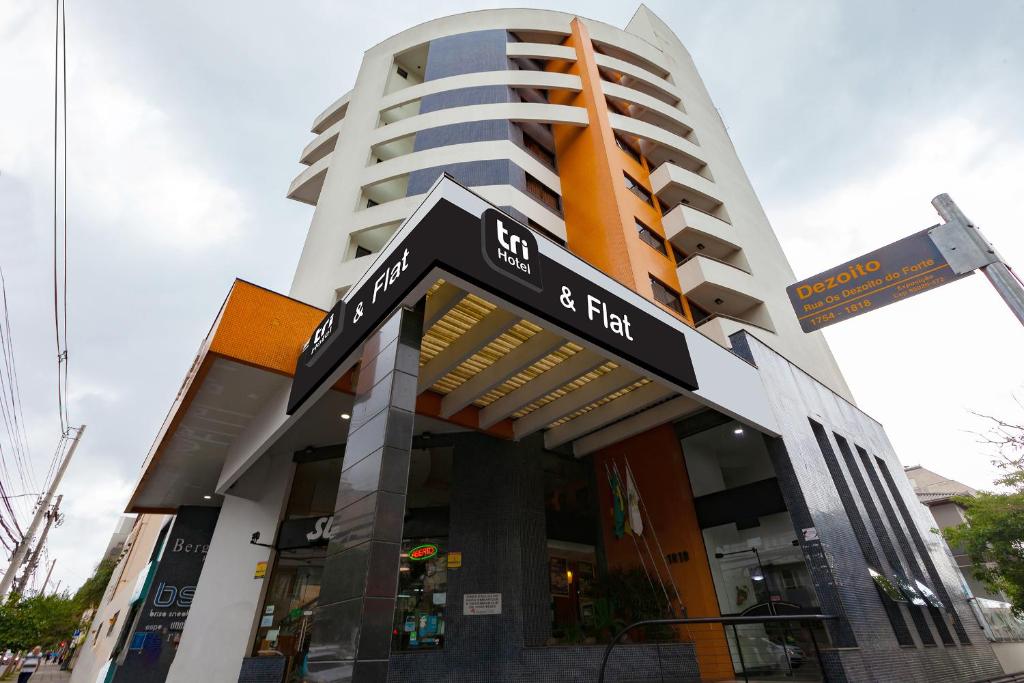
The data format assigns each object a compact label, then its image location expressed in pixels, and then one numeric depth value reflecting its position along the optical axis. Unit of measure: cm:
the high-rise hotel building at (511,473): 618
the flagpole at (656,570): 1074
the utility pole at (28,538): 1546
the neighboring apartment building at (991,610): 1444
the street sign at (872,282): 462
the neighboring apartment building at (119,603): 1583
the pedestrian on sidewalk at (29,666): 1557
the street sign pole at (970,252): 379
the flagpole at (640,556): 1115
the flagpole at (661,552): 1105
